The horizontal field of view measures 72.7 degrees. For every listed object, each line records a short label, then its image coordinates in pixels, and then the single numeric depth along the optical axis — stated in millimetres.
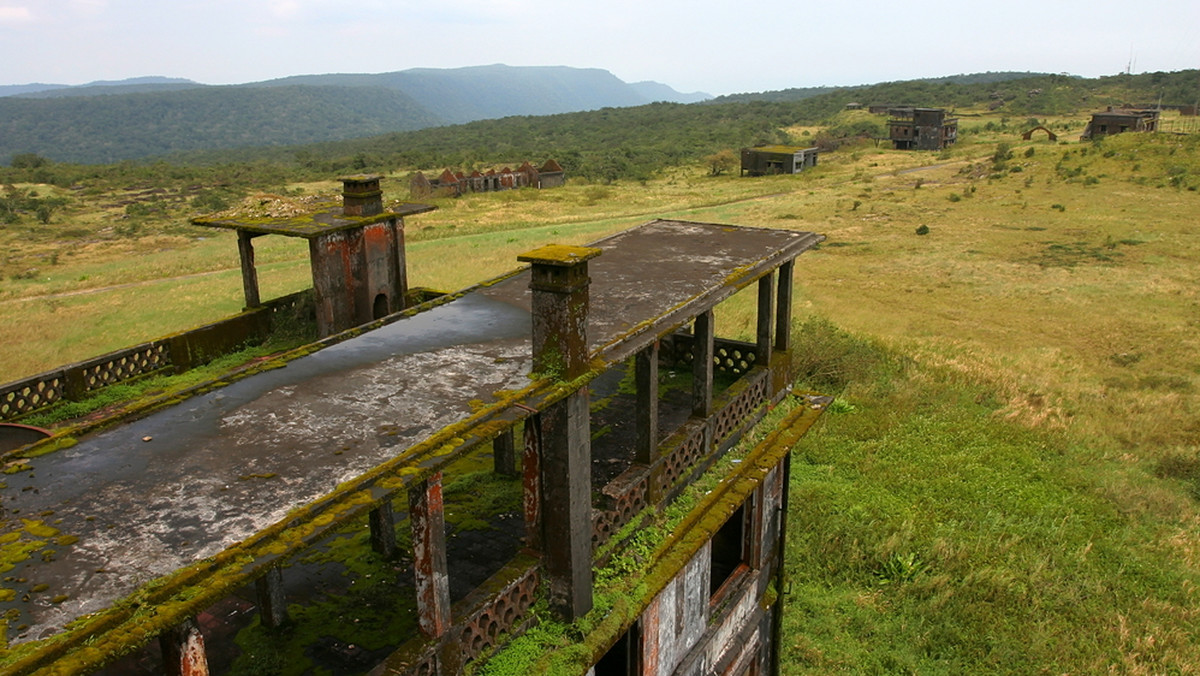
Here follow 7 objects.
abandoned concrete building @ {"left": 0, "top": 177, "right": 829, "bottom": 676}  4270
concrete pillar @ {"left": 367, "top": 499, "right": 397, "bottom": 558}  8219
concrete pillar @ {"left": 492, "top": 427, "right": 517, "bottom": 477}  9930
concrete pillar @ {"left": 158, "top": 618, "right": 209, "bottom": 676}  4145
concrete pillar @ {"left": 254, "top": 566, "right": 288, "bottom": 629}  7297
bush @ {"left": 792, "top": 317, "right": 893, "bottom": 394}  22484
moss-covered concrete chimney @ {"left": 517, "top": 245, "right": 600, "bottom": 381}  6109
